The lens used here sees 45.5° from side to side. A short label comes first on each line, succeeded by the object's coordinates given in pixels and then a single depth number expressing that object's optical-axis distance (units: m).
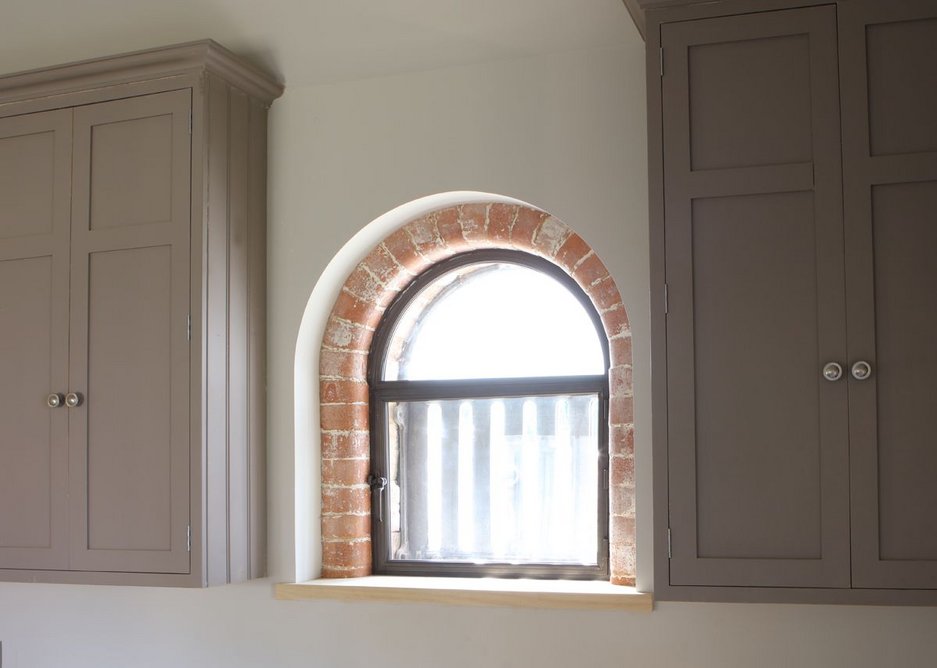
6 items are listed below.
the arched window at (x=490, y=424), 3.24
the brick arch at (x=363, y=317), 3.19
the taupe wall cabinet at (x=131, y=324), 2.98
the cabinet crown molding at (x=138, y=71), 3.00
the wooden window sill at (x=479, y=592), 2.88
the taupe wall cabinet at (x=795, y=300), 2.38
